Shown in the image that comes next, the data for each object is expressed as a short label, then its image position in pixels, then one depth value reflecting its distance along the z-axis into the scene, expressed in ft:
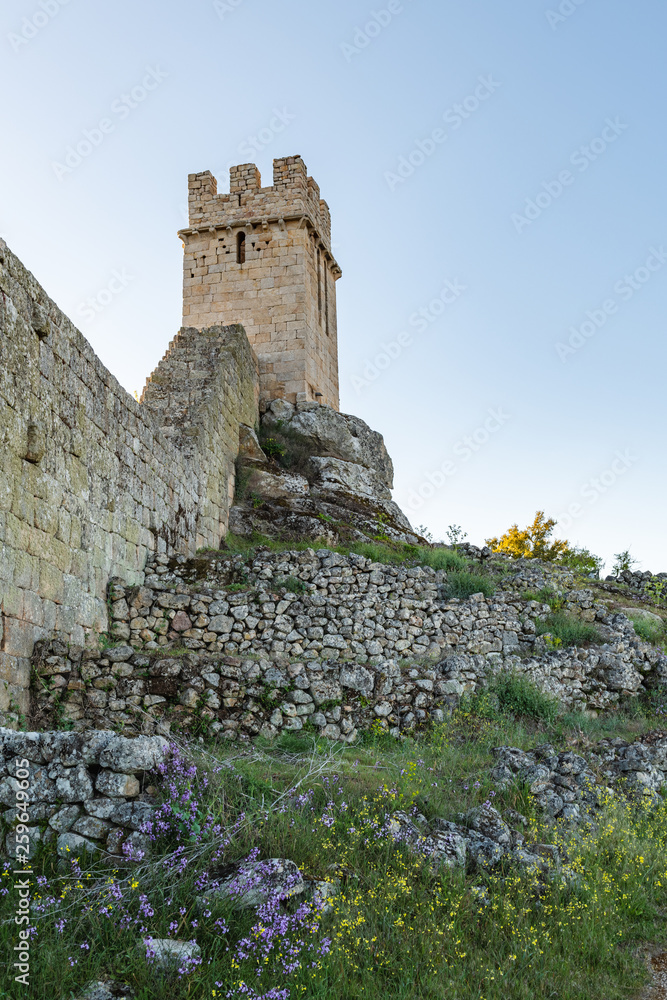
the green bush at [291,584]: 30.71
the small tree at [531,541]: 76.48
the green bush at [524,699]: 27.61
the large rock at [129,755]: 13.89
